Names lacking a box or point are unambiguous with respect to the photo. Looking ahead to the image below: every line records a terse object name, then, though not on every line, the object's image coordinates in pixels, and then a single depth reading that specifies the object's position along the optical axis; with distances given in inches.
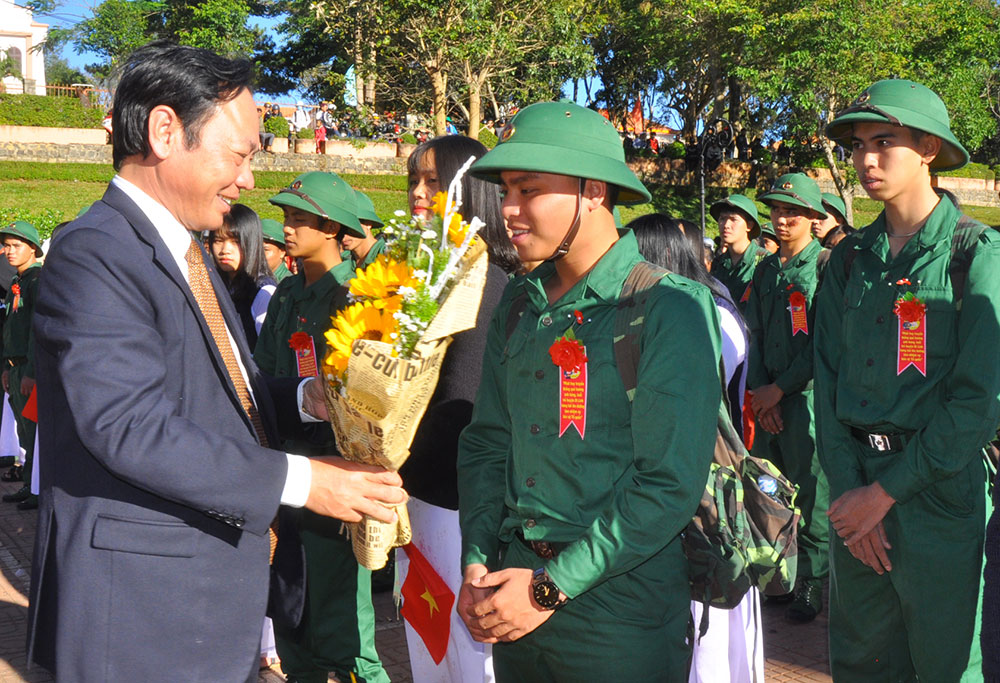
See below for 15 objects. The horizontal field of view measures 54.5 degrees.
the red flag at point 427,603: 137.7
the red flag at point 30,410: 257.4
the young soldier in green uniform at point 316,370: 173.5
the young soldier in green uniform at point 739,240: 324.5
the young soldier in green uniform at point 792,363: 232.1
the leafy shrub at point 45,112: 1342.3
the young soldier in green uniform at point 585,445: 91.4
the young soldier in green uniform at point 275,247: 294.8
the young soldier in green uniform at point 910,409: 126.6
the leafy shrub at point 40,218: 701.9
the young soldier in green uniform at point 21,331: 334.1
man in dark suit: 83.3
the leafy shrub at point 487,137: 1401.6
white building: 3388.3
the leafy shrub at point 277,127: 1439.5
